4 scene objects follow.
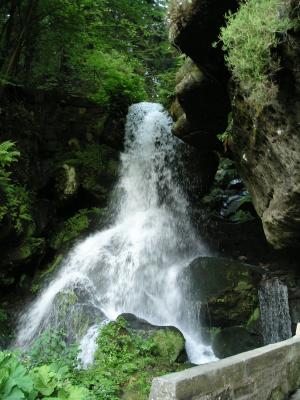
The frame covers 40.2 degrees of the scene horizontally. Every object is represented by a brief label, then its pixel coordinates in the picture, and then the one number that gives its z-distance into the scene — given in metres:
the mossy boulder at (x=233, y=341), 8.48
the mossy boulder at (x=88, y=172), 12.69
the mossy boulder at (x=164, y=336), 7.53
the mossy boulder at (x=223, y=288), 9.17
